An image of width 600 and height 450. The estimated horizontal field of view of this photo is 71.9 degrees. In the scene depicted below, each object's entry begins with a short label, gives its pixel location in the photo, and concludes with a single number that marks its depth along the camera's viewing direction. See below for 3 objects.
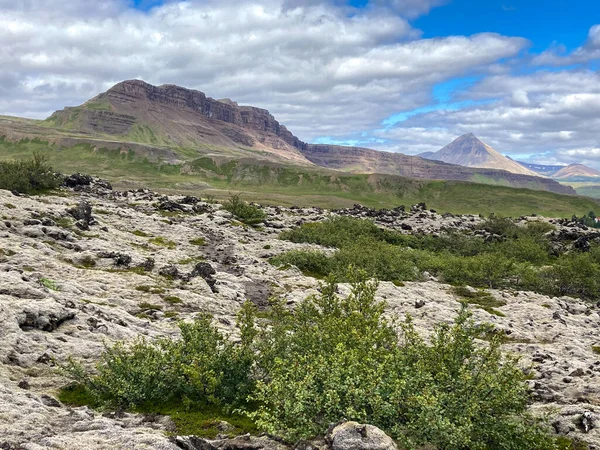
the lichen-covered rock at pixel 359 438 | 10.66
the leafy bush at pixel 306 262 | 57.03
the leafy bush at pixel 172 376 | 15.60
